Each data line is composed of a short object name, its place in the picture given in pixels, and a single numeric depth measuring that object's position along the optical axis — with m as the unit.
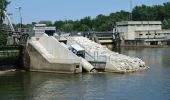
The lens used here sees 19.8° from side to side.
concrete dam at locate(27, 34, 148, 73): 54.94
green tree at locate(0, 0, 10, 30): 77.27
